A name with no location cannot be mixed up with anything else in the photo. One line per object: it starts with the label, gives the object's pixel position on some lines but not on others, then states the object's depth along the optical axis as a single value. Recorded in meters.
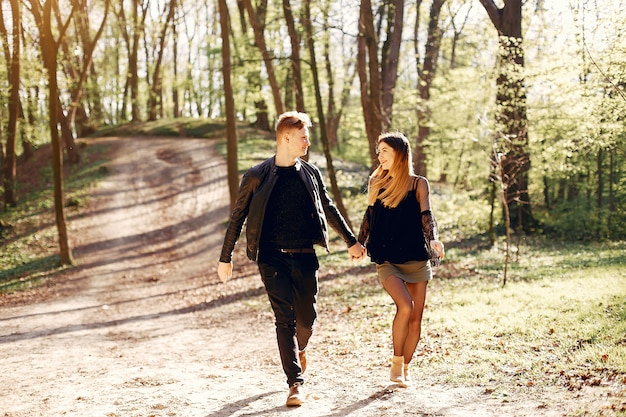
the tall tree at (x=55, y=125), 16.47
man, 5.17
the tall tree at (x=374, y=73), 16.61
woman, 5.36
